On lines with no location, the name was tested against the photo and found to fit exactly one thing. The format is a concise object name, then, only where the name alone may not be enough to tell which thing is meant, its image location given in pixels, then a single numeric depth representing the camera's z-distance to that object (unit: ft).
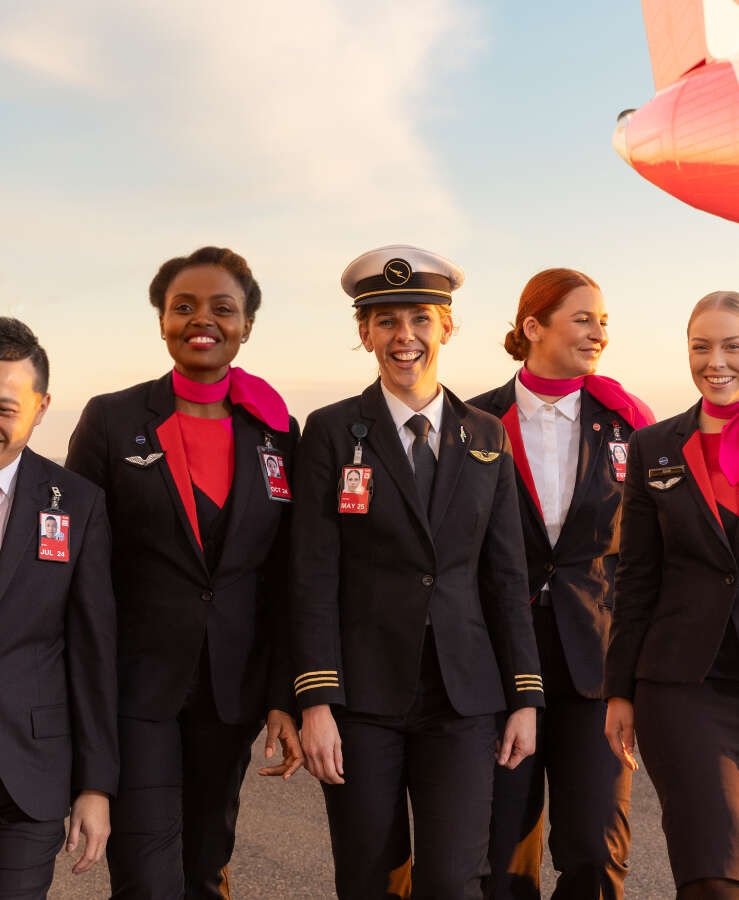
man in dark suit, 8.32
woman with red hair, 11.05
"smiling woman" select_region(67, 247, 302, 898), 9.50
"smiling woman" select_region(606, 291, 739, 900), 9.02
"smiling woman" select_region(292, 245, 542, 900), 9.27
